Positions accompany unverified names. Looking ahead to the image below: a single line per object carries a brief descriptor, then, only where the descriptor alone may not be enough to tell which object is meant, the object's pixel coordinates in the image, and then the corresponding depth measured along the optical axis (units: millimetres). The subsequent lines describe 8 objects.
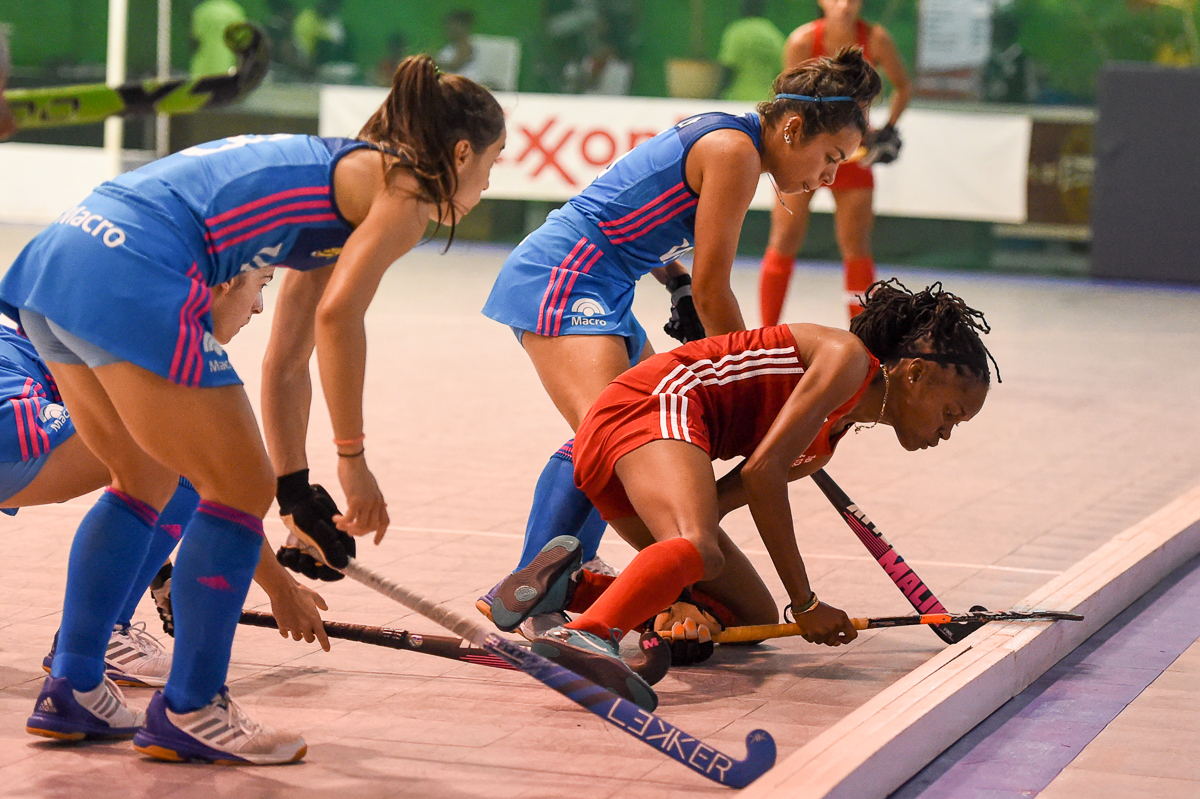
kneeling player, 6145
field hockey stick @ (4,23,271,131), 15453
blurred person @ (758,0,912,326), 15164
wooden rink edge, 5078
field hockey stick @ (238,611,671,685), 6441
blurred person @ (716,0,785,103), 26969
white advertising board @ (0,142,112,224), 28031
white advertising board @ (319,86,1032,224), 25453
